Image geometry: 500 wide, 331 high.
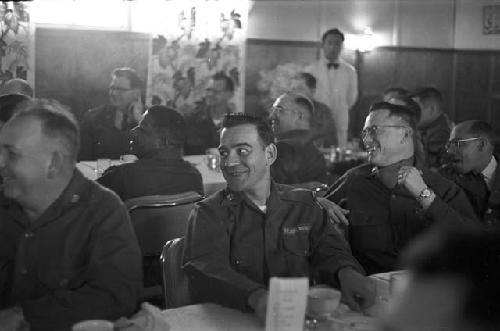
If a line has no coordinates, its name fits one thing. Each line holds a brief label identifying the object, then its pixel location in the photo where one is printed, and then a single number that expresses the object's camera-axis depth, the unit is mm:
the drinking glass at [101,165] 4867
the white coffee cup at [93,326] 1842
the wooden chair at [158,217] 3367
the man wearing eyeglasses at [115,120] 5656
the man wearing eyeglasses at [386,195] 3338
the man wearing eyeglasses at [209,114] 6715
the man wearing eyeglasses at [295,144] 4738
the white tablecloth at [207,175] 4941
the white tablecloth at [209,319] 2129
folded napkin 1986
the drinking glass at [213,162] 5422
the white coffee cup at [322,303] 2102
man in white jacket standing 8859
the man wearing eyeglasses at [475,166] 3725
